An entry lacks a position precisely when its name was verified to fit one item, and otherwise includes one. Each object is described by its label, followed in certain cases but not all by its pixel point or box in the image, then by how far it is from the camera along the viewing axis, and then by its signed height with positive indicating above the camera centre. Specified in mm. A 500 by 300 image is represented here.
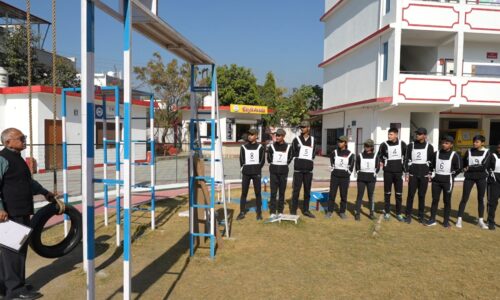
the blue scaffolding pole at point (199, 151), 5023 -189
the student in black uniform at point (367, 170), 7484 -636
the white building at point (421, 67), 16781 +3749
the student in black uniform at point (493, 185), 6812 -826
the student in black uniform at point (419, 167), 7145 -529
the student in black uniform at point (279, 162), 7500 -497
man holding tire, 3732 -703
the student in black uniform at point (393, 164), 7410 -505
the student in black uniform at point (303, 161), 7559 -476
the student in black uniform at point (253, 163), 7363 -516
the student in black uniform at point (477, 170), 6891 -552
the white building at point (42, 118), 14195 +677
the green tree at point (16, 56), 18641 +4059
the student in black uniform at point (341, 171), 7555 -669
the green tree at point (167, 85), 24891 +3556
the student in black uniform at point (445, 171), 6898 -581
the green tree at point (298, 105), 34812 +3186
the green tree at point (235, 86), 32562 +4613
